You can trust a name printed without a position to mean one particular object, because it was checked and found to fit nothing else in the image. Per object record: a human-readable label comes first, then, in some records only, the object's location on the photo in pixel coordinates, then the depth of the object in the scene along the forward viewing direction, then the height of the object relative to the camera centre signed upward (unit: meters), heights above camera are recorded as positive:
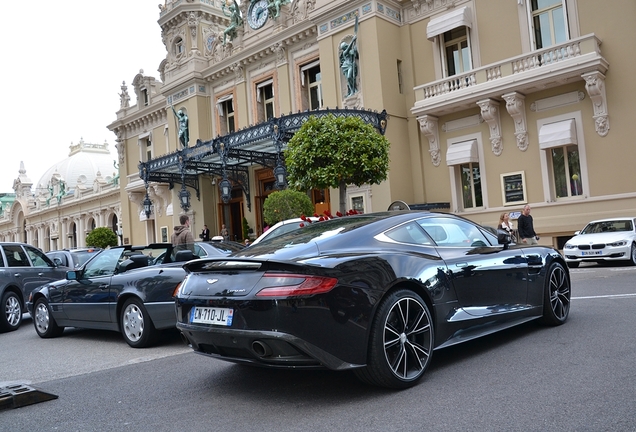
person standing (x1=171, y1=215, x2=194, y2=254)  10.93 +0.26
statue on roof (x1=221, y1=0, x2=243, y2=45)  27.08 +10.73
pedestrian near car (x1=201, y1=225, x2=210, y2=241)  24.65 +0.48
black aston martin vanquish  3.92 -0.49
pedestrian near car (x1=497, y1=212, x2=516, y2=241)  15.52 -0.10
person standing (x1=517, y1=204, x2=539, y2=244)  14.52 -0.18
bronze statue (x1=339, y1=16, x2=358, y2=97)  21.12 +6.42
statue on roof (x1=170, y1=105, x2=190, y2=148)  29.41 +6.17
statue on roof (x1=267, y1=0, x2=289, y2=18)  25.03 +10.39
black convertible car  7.06 -0.59
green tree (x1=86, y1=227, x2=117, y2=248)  31.98 +0.88
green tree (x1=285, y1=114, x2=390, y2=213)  16.14 +2.33
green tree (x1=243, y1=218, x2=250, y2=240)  26.19 +0.53
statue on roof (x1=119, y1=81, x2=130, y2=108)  36.62 +10.07
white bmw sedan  13.77 -0.76
